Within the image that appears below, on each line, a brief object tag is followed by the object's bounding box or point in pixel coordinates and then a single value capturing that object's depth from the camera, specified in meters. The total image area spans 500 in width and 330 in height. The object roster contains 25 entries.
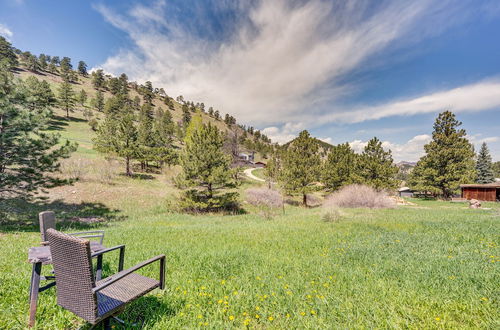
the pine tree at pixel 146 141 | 33.41
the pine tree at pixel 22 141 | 9.44
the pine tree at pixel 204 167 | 18.70
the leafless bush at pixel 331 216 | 12.05
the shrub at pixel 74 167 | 24.16
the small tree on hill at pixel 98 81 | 97.75
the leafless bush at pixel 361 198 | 24.16
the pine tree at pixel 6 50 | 76.44
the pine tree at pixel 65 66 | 97.92
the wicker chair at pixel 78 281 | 2.21
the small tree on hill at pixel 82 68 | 120.69
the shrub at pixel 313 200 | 32.16
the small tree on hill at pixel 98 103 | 70.69
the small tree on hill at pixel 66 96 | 54.97
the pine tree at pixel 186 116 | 96.63
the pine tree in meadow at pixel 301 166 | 27.47
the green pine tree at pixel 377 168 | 28.17
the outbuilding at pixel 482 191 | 35.53
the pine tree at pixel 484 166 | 49.50
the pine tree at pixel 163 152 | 36.48
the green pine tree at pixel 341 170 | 30.30
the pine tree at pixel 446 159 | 34.66
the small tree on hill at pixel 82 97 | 66.81
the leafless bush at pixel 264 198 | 26.85
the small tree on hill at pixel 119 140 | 29.20
